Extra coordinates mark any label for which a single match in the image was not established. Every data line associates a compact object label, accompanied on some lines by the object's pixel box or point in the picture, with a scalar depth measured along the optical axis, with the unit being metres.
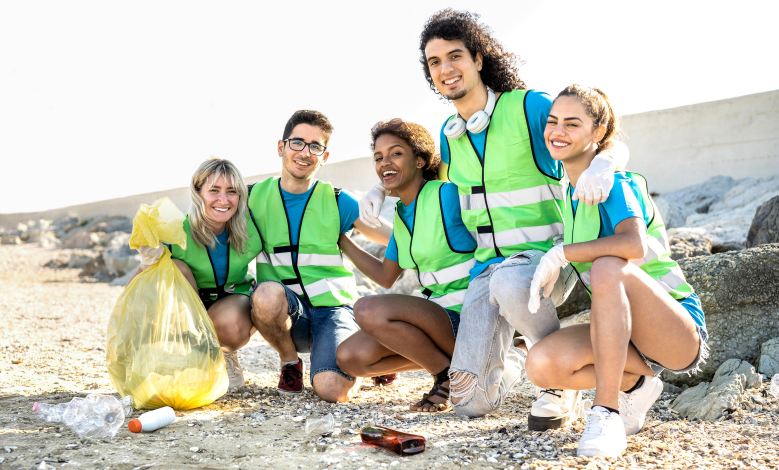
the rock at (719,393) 3.85
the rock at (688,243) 6.21
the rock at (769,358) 4.22
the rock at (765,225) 5.53
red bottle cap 3.52
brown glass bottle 3.20
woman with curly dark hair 4.13
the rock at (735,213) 6.87
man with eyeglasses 4.52
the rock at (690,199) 8.90
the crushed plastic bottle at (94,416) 3.49
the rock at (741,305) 4.50
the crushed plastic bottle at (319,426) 3.58
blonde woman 4.35
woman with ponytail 3.11
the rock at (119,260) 12.18
